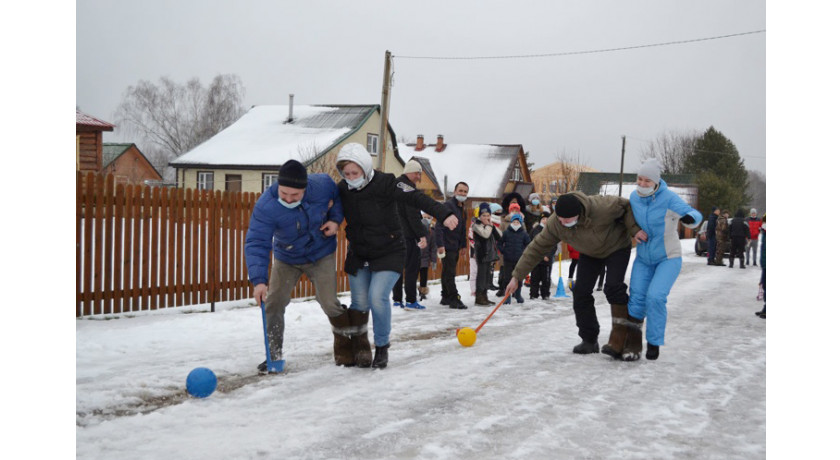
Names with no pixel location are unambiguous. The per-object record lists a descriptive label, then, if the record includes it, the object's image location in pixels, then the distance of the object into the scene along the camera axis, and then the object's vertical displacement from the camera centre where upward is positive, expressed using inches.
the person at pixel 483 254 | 402.6 -17.0
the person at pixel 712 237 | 812.0 -12.6
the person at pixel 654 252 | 230.1 -8.7
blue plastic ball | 179.6 -41.6
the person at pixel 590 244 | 237.1 -6.4
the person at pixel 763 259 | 411.5 -19.6
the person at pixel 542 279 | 441.1 -34.7
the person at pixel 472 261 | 412.2 -21.6
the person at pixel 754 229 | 775.4 -2.9
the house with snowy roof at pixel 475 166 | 1932.8 +170.9
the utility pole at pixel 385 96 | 628.1 +118.5
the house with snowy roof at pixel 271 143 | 1343.5 +161.8
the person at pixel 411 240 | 321.7 -7.5
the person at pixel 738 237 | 758.5 -11.5
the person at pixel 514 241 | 422.0 -9.7
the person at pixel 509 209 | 437.4 +10.5
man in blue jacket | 202.8 -6.2
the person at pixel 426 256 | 421.2 -19.5
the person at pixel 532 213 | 478.6 +8.4
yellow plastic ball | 257.9 -41.8
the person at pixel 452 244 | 380.5 -11.3
